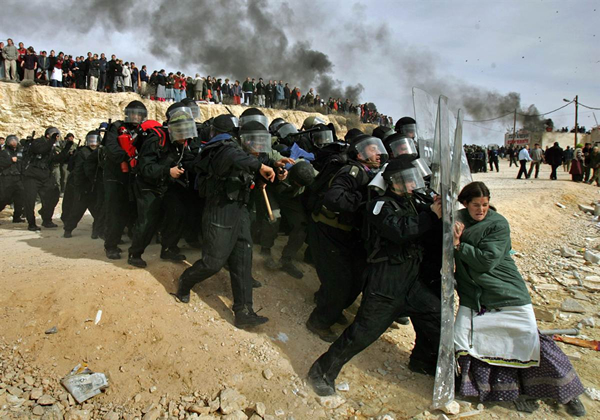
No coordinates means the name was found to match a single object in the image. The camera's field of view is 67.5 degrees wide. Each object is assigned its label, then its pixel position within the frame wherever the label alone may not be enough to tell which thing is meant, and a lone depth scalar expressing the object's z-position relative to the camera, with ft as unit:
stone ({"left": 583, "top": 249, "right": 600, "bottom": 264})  25.24
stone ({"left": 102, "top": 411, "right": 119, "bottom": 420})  10.48
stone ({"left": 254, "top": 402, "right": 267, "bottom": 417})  10.62
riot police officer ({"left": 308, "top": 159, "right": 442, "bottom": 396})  11.07
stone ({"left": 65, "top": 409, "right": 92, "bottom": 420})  10.43
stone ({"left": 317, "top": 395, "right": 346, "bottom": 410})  11.17
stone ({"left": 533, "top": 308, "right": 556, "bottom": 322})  18.58
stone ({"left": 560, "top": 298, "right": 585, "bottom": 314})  19.33
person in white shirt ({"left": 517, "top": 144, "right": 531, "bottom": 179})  56.65
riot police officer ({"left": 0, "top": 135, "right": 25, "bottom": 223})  28.22
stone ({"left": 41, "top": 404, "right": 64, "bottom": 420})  10.30
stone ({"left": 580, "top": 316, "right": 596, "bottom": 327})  17.80
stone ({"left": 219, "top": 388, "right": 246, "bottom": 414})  10.77
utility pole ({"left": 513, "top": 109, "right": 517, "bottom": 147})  157.53
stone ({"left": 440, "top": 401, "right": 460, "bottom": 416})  10.70
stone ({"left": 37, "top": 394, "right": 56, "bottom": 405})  10.62
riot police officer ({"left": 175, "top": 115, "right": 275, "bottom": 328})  13.42
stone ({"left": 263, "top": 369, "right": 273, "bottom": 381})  11.89
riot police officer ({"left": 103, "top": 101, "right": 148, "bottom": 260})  18.15
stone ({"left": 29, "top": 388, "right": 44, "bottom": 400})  10.75
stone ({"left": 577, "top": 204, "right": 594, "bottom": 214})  38.28
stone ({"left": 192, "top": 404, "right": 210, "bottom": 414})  10.69
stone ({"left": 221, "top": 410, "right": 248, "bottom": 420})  10.53
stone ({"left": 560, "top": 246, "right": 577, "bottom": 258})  26.68
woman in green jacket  10.77
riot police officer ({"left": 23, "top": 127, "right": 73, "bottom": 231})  27.61
